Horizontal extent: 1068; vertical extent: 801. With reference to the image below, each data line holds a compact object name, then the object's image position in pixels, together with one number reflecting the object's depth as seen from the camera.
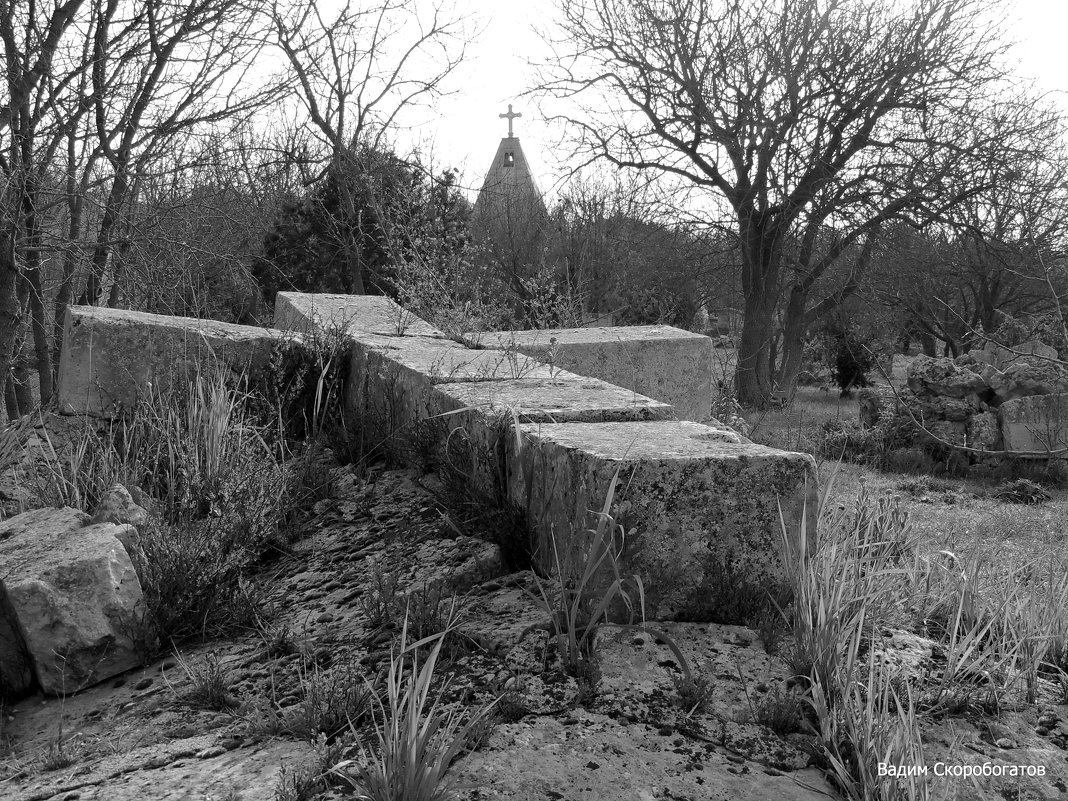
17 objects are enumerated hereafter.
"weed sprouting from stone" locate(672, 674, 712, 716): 1.74
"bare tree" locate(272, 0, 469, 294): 12.34
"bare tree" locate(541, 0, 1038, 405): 12.09
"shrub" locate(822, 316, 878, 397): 17.12
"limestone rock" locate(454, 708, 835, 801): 1.50
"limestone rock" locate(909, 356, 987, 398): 10.13
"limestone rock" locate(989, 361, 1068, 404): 9.66
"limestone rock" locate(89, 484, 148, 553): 2.56
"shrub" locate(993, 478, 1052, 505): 8.49
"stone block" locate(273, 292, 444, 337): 4.65
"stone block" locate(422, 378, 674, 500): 2.58
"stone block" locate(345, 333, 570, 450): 3.33
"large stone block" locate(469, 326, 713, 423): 4.92
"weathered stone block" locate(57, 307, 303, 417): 3.80
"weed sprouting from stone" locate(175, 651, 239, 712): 1.91
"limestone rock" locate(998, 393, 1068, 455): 9.42
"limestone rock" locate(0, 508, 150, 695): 2.14
